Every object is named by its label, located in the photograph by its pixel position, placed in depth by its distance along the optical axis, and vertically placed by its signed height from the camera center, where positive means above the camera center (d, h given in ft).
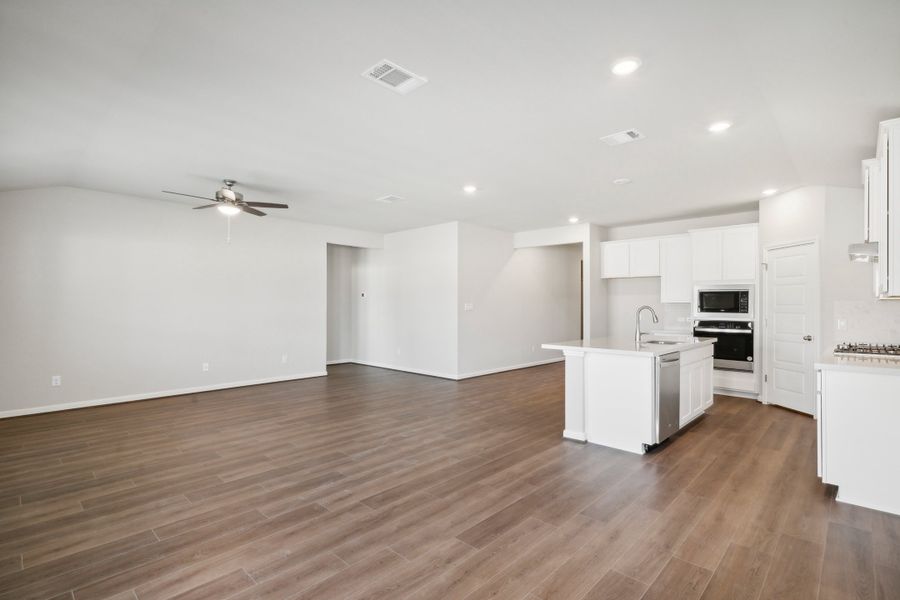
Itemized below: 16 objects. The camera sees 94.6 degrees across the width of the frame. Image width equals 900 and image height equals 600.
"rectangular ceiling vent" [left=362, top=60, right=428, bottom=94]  8.03 +4.49
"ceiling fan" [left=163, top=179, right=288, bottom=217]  15.12 +3.58
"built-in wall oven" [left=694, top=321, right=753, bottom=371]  18.85 -1.96
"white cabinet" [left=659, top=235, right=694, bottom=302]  21.18 +1.60
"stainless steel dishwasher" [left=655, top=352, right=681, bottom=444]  12.09 -2.84
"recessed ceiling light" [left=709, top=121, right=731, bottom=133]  10.52 +4.49
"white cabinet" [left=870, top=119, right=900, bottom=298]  8.54 +1.82
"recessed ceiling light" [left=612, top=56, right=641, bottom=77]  7.74 +4.47
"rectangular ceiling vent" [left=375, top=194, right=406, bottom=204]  18.48 +4.56
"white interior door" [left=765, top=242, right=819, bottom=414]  15.85 -0.97
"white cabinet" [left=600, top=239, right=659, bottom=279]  22.77 +2.39
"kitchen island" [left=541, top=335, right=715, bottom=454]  12.00 -2.78
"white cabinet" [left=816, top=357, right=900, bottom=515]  8.78 -2.85
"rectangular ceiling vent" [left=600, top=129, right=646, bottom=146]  11.21 +4.51
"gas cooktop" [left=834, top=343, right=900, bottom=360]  10.76 -1.35
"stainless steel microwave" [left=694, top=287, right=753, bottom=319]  18.99 -0.10
